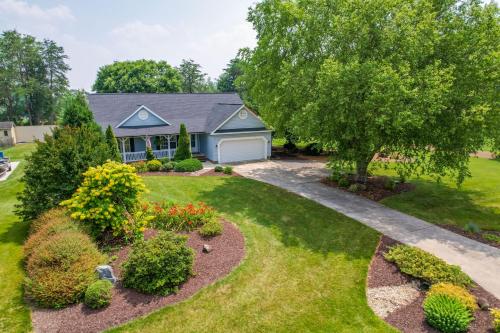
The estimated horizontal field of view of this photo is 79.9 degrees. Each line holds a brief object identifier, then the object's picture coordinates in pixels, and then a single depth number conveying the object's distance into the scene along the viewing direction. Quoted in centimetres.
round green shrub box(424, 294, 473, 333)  688
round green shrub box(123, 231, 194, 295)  838
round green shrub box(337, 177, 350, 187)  1886
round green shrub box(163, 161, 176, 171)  2294
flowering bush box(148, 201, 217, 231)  1209
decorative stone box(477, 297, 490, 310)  761
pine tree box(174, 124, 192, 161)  2472
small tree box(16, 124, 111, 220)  1175
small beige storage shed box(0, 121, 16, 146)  4238
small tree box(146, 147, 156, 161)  2444
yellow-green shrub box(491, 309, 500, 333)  676
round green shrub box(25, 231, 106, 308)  782
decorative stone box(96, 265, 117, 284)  859
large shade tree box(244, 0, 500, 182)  1252
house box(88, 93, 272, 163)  2594
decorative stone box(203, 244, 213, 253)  1035
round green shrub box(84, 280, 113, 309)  774
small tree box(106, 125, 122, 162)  2121
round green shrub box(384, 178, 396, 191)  1814
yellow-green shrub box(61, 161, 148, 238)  1023
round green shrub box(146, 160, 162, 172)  2283
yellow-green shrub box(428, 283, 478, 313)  751
